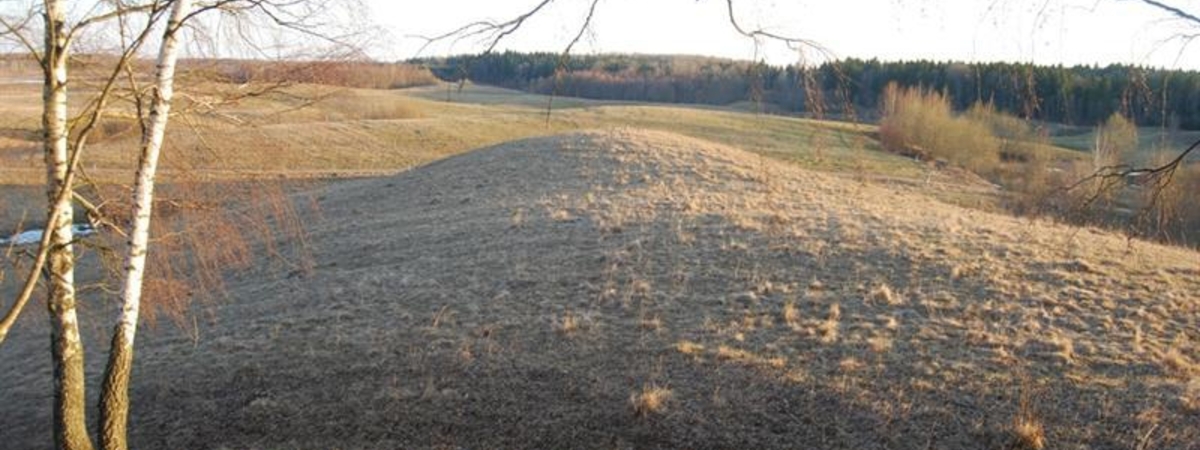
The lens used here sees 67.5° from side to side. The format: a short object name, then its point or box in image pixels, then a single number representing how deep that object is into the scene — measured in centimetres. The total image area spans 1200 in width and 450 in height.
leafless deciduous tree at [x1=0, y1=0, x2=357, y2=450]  624
